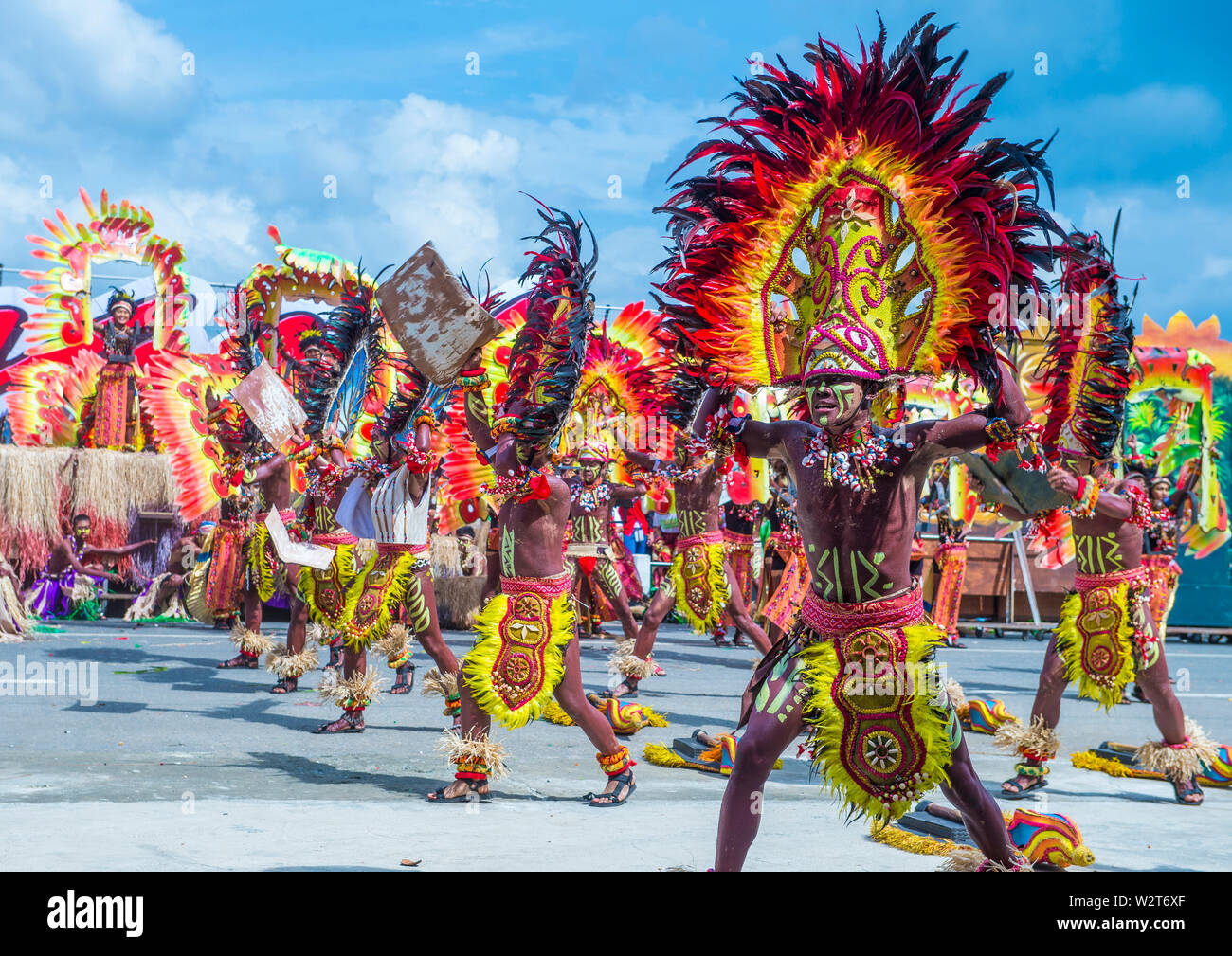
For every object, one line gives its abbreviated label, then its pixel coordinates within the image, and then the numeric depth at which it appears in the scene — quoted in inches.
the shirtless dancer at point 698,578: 344.8
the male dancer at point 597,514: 393.7
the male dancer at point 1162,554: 352.8
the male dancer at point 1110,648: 242.2
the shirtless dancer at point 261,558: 373.4
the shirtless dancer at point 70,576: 566.6
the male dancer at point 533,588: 213.2
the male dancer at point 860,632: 138.6
